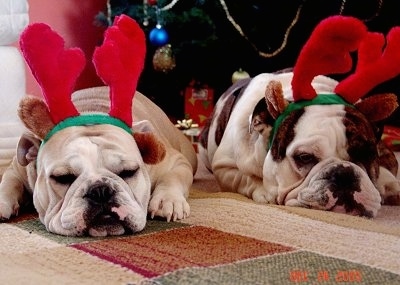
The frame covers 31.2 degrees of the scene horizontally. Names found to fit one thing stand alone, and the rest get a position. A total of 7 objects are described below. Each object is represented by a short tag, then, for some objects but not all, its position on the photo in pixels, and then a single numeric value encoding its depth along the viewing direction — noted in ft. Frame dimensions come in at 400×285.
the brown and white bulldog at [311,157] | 5.27
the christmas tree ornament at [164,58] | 10.20
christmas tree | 10.22
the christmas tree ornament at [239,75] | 10.10
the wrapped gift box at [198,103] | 11.27
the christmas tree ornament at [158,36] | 10.04
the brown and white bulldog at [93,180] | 4.52
